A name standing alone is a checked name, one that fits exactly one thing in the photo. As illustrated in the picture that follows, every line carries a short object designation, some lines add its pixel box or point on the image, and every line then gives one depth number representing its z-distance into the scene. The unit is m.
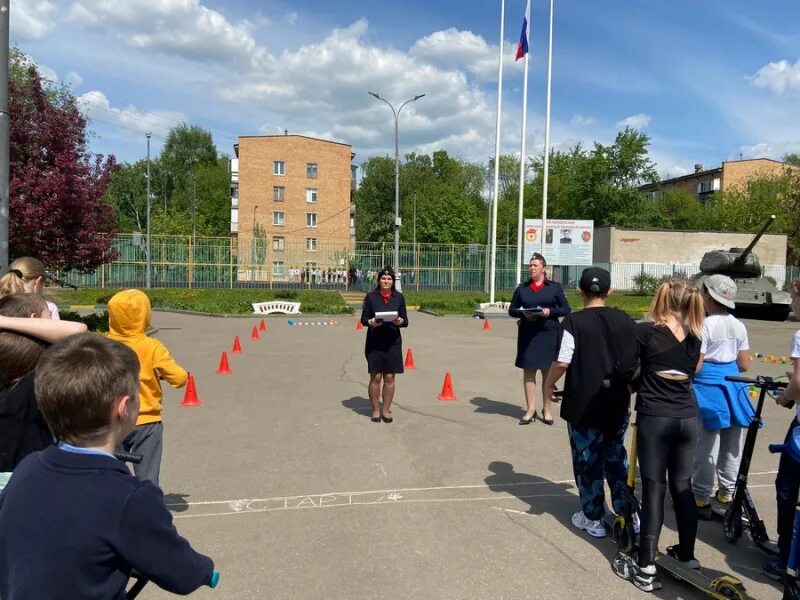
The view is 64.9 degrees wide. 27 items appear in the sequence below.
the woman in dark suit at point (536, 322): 7.58
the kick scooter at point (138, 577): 1.85
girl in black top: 3.62
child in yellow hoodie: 4.01
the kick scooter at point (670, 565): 3.27
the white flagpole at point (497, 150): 26.06
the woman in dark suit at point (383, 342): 7.49
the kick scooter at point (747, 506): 3.94
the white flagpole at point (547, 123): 26.19
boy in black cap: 4.12
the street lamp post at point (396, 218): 33.41
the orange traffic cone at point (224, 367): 10.92
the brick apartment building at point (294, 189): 57.69
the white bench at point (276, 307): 24.02
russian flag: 24.12
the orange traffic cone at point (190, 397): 8.44
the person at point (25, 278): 4.06
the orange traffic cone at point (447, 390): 8.96
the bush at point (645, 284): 38.94
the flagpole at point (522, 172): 25.06
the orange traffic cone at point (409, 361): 11.76
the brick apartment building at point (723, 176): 73.19
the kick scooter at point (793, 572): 3.11
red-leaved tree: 13.09
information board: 32.47
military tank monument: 23.75
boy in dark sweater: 1.66
